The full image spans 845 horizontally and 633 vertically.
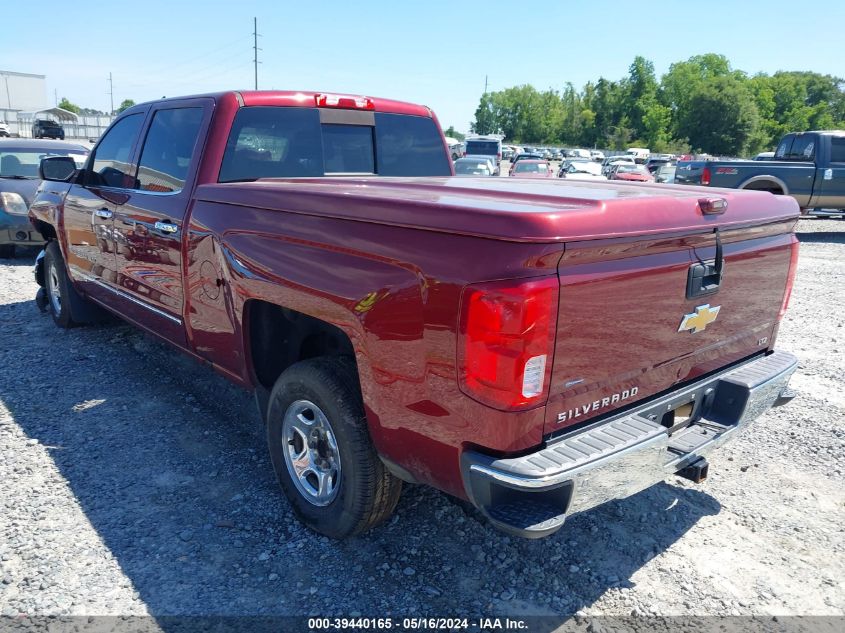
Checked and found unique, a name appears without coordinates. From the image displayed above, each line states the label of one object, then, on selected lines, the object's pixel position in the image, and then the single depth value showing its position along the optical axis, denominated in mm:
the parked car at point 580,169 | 25641
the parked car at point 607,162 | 32169
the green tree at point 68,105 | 111275
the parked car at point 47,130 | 37438
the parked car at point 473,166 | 20284
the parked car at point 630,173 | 22484
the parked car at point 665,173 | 24688
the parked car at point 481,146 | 30734
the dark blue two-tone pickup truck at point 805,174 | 13391
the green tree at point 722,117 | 77000
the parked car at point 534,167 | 22469
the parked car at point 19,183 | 9055
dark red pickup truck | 2107
